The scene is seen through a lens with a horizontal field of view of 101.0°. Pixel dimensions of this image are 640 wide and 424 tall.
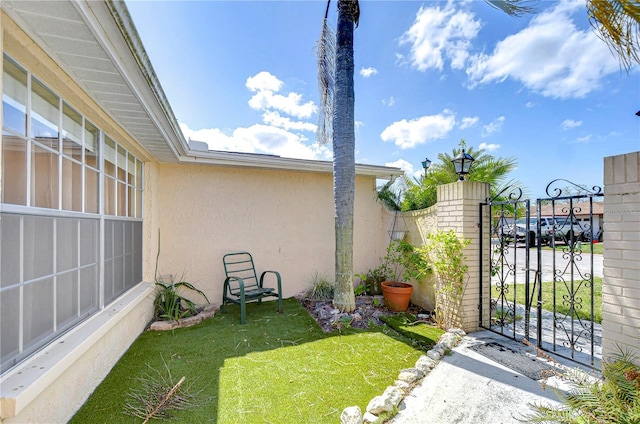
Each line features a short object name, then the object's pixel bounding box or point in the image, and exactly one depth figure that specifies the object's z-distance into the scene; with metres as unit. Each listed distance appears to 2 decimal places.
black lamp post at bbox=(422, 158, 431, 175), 8.37
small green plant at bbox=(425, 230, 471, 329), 4.08
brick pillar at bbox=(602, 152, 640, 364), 2.30
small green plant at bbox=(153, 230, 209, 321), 4.76
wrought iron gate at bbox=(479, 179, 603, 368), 3.02
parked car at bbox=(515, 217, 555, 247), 15.60
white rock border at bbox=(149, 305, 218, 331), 4.37
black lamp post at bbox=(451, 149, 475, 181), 4.37
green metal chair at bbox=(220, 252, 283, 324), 4.79
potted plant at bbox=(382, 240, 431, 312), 5.03
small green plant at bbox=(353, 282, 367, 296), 5.65
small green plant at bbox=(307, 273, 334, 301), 5.99
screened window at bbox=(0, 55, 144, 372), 1.83
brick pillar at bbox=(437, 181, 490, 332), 4.12
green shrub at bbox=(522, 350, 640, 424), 1.87
